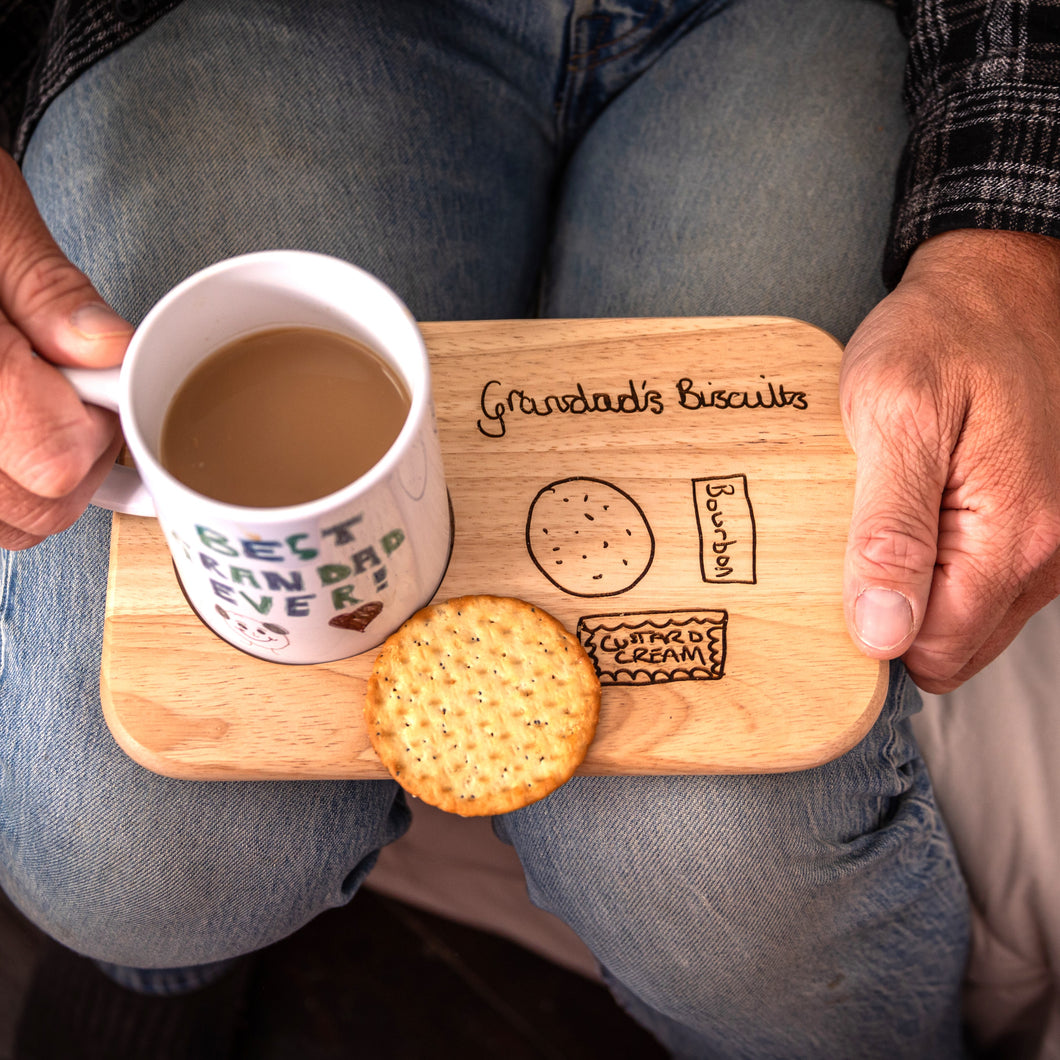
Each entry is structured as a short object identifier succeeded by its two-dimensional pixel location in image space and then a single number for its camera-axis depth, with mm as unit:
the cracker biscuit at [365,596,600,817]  552
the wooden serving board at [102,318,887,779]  558
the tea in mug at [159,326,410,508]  488
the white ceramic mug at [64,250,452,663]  399
